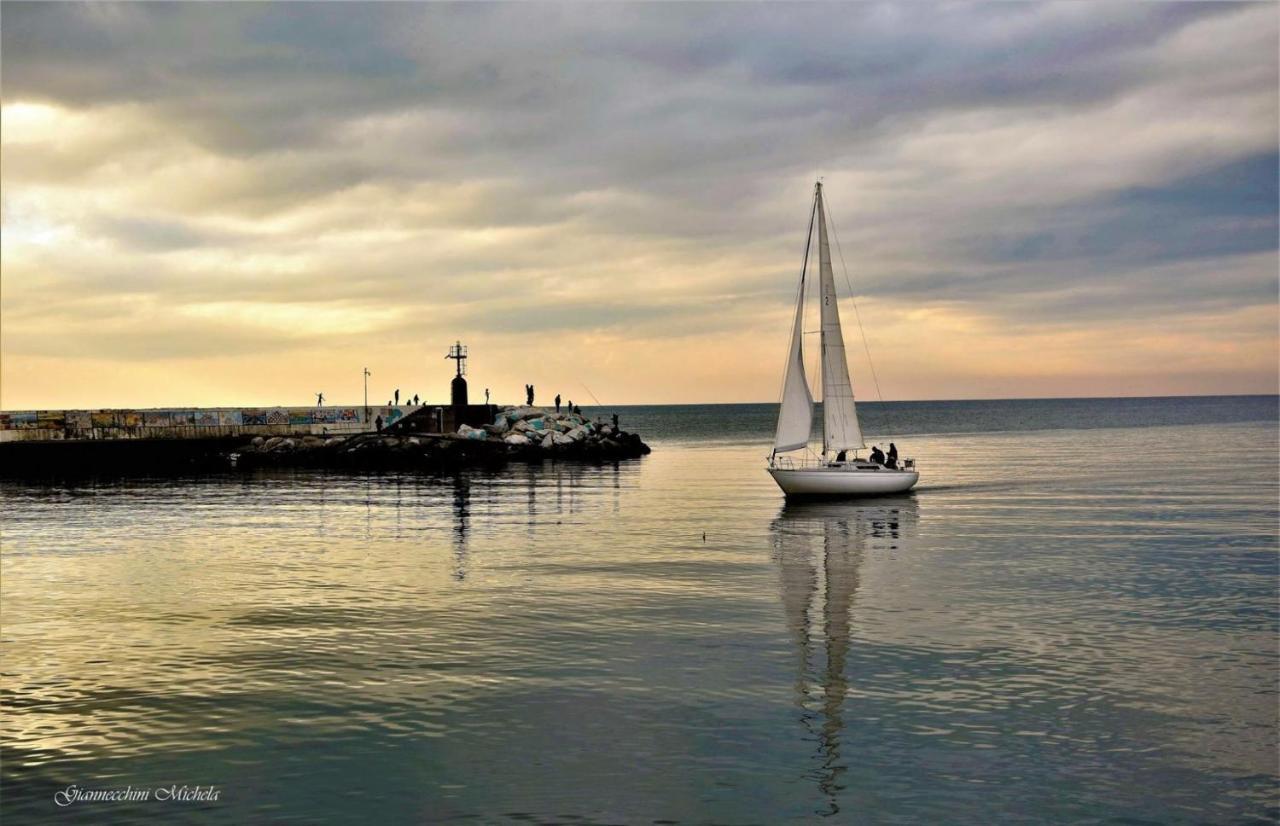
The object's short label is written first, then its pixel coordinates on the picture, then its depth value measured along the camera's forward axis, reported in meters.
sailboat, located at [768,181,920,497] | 51.00
